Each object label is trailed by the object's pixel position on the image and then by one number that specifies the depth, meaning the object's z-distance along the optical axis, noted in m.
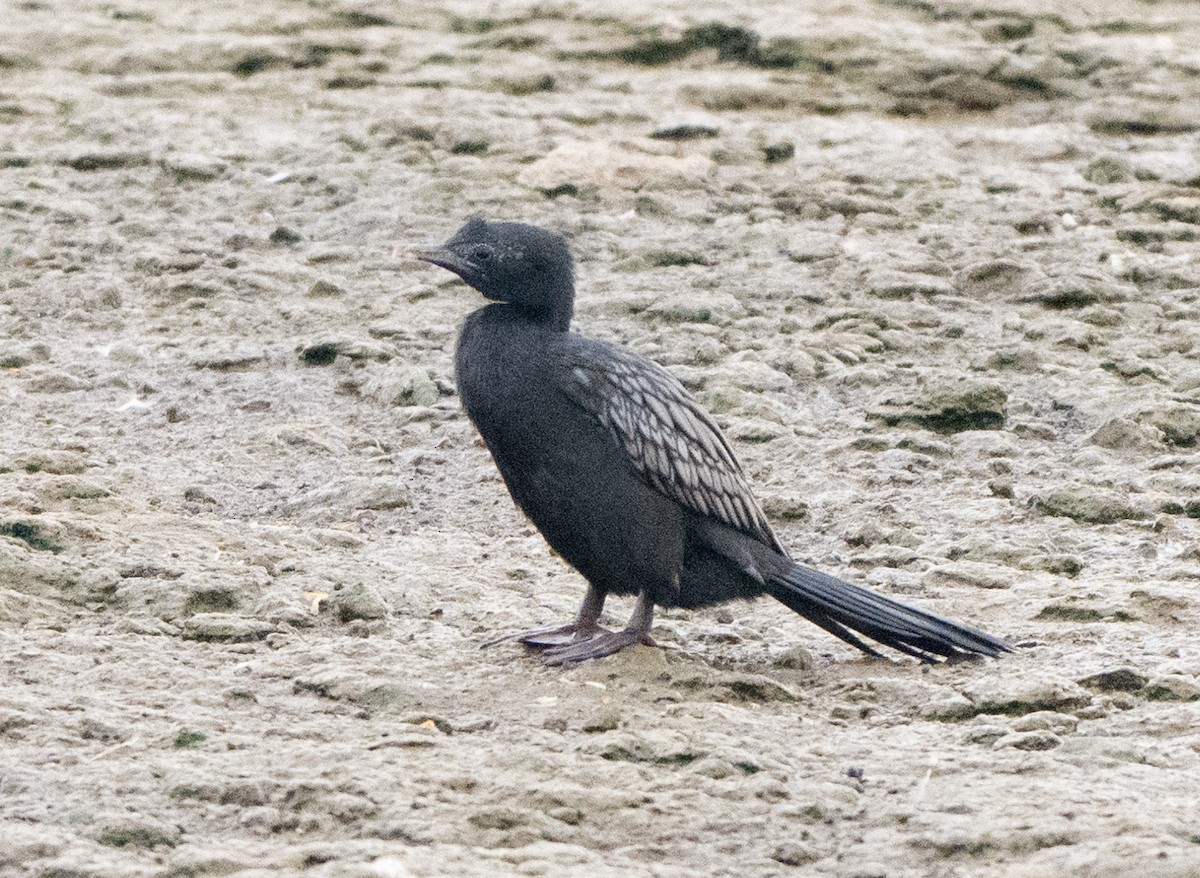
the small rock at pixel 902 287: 15.91
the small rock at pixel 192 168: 18.06
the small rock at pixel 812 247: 16.55
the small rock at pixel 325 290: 15.99
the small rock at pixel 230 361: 14.65
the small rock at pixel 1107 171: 18.37
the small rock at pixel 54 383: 14.06
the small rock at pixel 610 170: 17.89
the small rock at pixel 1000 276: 16.12
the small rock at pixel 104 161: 18.23
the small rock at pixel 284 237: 16.89
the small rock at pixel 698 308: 15.42
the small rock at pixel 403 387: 14.15
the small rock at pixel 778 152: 18.86
